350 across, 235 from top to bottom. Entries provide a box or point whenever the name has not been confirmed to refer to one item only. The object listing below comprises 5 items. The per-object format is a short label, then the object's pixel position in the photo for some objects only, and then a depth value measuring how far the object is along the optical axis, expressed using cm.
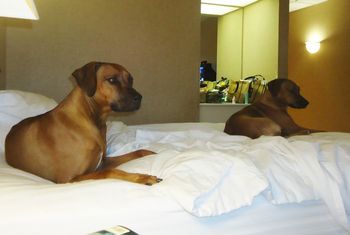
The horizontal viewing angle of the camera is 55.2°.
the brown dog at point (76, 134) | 127
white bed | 87
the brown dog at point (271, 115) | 213
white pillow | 159
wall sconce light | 510
